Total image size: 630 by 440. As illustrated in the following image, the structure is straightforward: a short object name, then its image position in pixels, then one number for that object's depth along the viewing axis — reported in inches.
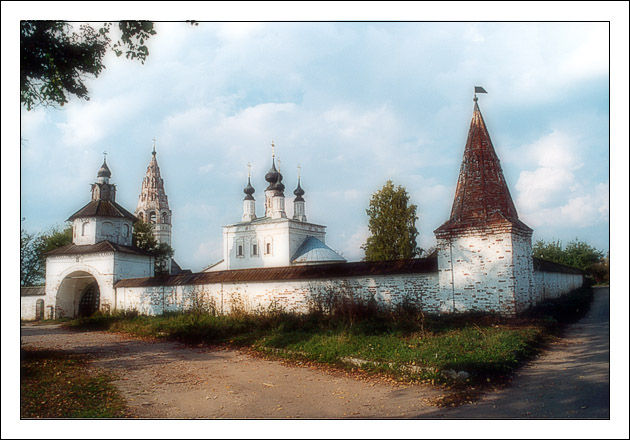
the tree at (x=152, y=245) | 1197.7
